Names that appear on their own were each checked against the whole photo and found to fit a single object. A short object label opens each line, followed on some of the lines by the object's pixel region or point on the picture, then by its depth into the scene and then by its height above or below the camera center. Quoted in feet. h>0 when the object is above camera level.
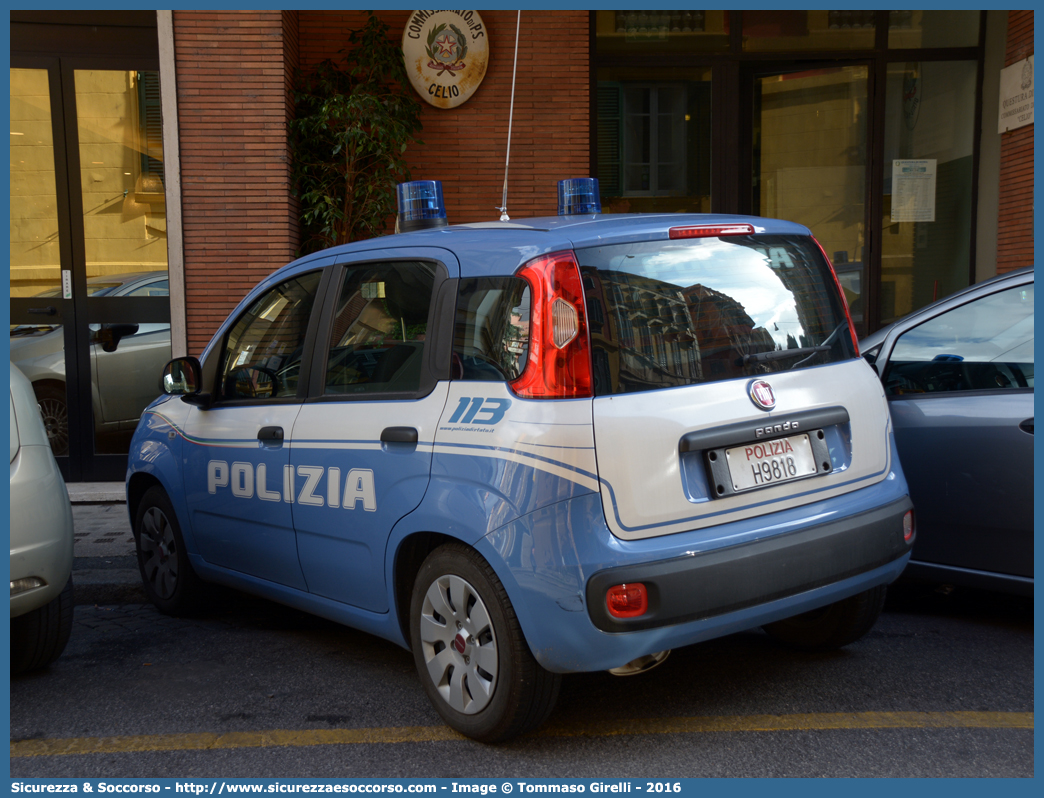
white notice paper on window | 30.01 +2.66
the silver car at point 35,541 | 10.91 -3.10
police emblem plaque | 28.27 +6.58
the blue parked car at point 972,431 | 11.78 -2.03
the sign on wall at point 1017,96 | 26.81 +5.08
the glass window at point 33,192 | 25.64 +2.30
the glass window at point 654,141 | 29.89 +4.20
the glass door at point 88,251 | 25.75 +0.69
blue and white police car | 8.65 -1.81
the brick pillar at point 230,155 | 25.61 +3.27
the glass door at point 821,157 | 29.99 +3.68
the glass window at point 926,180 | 29.78 +2.91
